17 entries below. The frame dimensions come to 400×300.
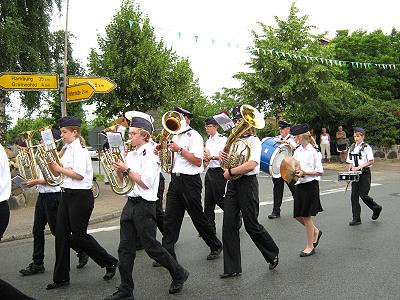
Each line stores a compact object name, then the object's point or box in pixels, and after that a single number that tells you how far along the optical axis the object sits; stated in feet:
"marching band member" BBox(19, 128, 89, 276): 19.46
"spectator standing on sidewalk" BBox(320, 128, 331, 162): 79.52
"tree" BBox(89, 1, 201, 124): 80.33
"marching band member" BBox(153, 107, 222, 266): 19.98
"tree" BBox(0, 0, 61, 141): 43.64
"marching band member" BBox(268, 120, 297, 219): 30.78
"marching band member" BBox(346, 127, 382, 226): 28.96
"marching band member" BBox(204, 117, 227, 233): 25.49
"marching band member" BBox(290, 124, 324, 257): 22.18
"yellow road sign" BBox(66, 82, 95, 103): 35.65
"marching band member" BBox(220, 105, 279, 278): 18.44
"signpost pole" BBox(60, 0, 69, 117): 37.45
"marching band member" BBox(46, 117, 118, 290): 17.54
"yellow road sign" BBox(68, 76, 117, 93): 37.83
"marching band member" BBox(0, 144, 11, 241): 14.66
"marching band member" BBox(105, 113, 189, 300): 15.97
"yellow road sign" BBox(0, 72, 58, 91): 34.17
